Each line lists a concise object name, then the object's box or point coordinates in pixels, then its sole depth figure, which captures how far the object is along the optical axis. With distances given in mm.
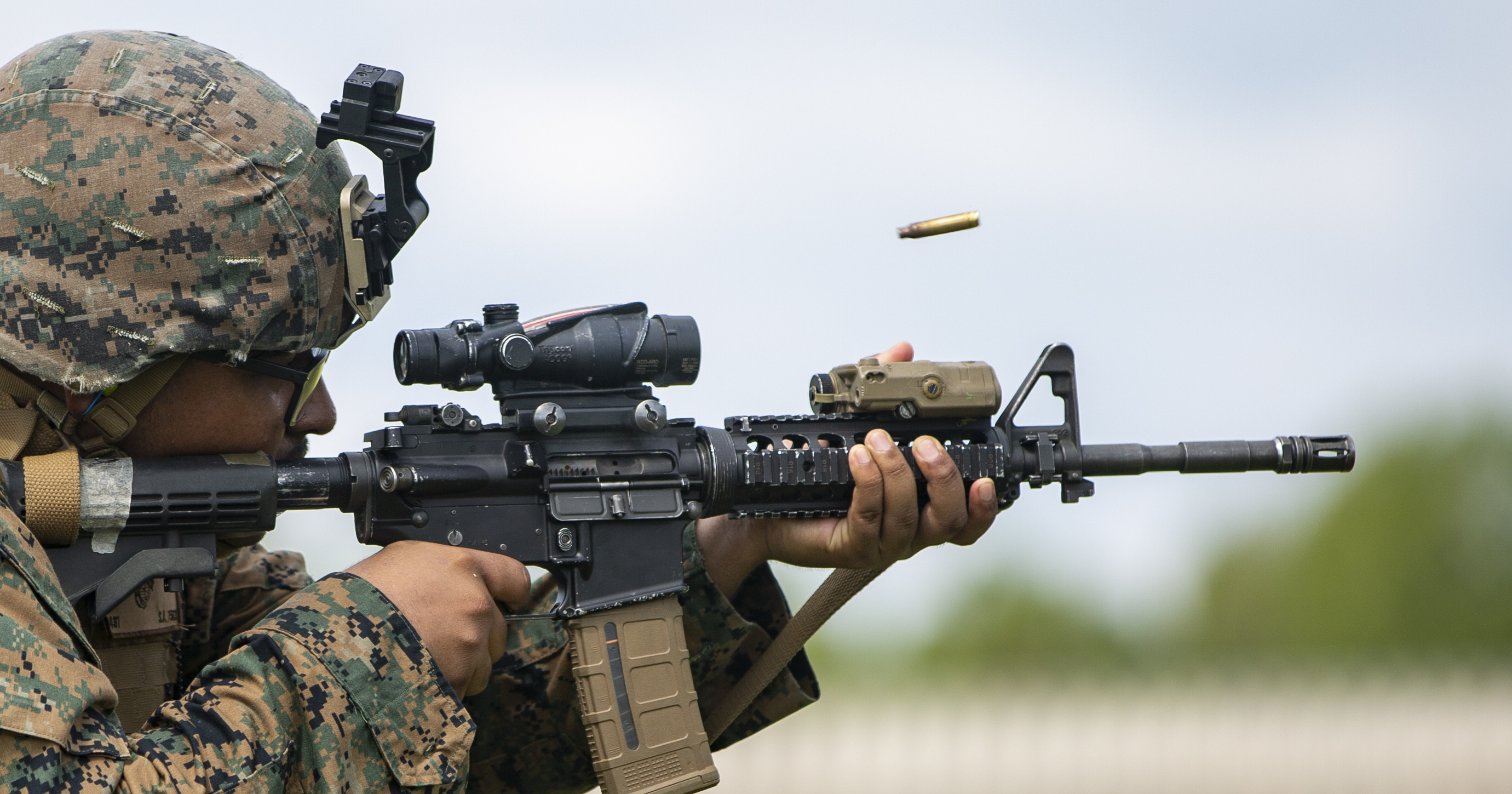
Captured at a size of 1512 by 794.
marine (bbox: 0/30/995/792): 5492
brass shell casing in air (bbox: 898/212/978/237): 8984
